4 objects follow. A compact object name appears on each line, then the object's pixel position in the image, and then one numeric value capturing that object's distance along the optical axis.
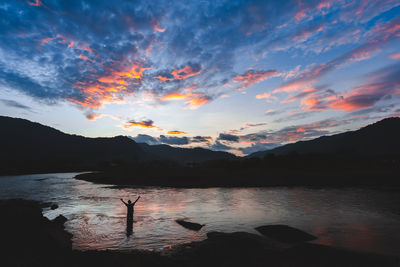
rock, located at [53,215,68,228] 23.60
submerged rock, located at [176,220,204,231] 22.62
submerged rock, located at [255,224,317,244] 18.48
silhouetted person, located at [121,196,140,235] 21.66
